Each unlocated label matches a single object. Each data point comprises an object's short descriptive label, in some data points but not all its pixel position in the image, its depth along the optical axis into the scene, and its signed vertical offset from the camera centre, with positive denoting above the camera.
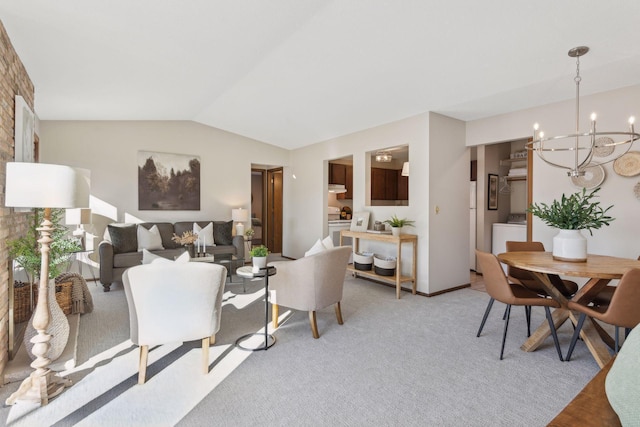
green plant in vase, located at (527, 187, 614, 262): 2.78 -0.15
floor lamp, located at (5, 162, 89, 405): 1.92 +0.05
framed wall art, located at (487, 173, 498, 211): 5.96 +0.25
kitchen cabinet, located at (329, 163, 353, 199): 7.62 +0.77
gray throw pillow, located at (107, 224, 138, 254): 4.93 -0.42
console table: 4.46 -0.75
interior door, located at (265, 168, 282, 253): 7.98 -0.01
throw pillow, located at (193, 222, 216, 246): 5.63 -0.40
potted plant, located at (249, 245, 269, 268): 2.97 -0.43
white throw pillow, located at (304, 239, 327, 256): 3.33 -0.40
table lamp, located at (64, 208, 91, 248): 4.23 -0.07
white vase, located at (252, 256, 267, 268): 2.97 -0.47
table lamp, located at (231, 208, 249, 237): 6.33 -0.14
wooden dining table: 2.39 -0.58
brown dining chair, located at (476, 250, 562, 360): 2.67 -0.71
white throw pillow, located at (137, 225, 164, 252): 5.16 -0.46
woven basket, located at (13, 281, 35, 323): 3.08 -0.86
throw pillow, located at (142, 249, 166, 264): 2.95 -0.43
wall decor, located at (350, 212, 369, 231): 5.40 -0.21
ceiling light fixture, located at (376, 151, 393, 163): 5.75 +0.92
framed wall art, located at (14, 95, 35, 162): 2.74 +0.70
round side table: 2.82 -0.60
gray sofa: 4.62 -0.57
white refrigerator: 6.05 -0.26
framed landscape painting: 5.88 +0.53
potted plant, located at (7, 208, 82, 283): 2.52 -0.33
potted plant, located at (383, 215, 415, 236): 4.58 -0.22
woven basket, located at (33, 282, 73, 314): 3.41 -0.88
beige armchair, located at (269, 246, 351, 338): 3.04 -0.68
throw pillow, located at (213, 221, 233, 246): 5.93 -0.42
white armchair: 2.20 -0.62
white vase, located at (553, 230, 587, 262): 2.77 -0.33
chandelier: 2.87 +0.65
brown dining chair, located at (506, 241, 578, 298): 3.36 -0.76
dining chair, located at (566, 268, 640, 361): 2.20 -0.66
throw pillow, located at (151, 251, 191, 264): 2.30 -0.37
